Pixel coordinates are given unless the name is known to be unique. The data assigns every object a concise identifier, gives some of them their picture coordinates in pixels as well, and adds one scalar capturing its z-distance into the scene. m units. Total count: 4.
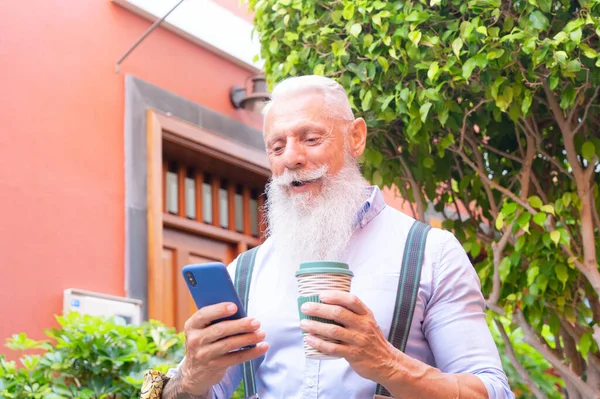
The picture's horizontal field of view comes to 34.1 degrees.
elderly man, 2.09
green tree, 4.42
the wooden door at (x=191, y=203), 7.12
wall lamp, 8.09
